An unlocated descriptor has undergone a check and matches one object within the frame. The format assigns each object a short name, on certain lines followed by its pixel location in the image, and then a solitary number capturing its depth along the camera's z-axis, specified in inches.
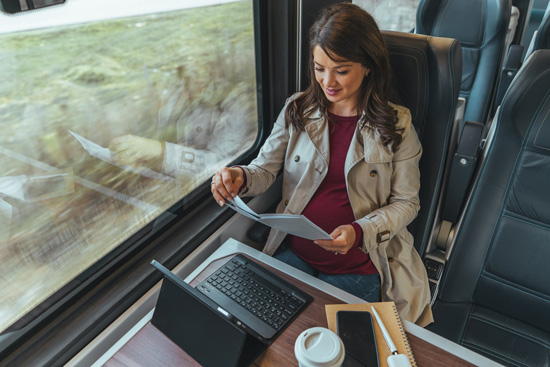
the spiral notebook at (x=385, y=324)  35.1
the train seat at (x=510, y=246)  43.1
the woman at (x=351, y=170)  45.9
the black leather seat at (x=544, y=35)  81.9
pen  34.9
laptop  34.4
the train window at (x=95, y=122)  34.4
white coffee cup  30.5
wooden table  35.2
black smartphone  34.4
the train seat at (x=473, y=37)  86.0
